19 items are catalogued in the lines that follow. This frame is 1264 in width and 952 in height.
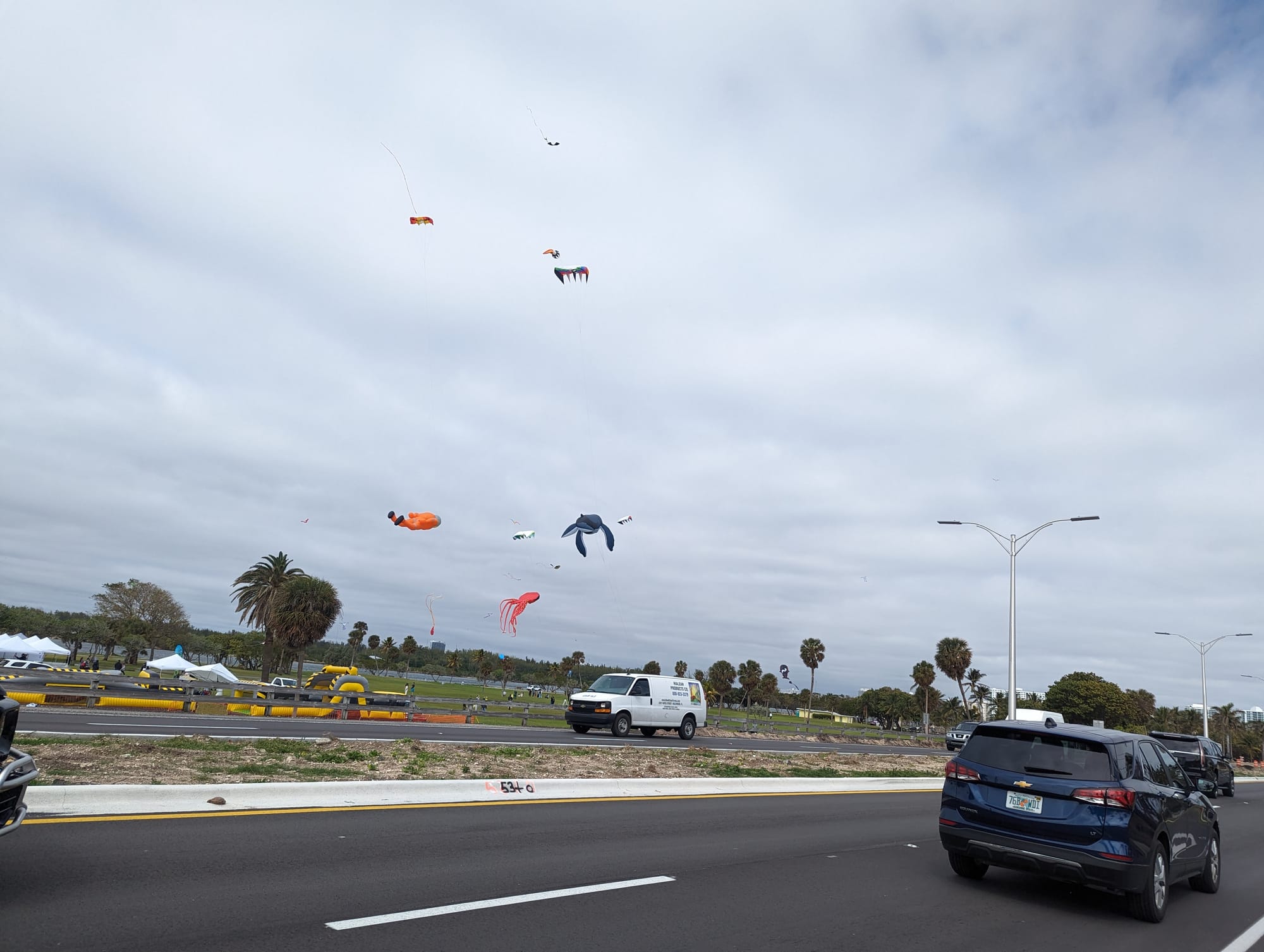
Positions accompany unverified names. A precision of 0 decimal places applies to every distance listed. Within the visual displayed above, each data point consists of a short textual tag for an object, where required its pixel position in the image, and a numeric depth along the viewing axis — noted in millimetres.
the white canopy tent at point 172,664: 52312
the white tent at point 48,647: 63159
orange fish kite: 24375
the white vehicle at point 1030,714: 41125
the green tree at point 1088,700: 92938
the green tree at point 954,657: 95500
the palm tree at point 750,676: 110438
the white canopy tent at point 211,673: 49812
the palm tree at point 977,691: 112625
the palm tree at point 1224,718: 116825
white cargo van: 29172
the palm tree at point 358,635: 118069
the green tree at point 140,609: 81438
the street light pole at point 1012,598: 30359
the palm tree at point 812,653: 100312
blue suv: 8188
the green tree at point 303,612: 56344
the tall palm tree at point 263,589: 58969
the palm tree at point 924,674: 100062
